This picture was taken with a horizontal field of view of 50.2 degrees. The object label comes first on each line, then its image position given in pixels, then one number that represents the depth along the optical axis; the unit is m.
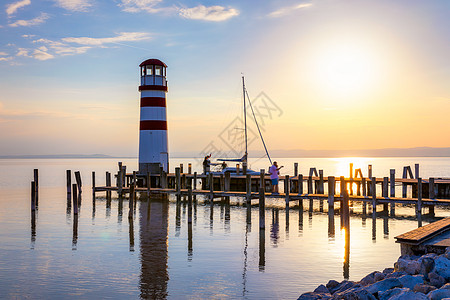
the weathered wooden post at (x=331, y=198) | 26.14
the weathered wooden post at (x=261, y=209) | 21.02
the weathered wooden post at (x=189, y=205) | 23.09
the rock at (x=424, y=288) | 9.70
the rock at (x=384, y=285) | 10.17
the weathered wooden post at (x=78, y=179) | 36.38
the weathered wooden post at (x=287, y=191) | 28.80
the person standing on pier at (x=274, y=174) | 29.62
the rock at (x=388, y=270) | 12.60
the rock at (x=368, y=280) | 11.67
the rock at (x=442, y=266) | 10.47
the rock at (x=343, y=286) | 11.41
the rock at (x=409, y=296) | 8.70
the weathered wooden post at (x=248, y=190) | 30.00
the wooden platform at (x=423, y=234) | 12.85
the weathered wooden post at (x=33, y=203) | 28.67
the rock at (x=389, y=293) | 9.60
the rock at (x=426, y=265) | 10.89
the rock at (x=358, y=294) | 9.51
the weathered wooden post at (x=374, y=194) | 26.45
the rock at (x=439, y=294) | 8.95
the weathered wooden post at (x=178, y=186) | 32.72
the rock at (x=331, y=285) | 12.24
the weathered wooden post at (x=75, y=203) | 27.97
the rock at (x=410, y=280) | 10.19
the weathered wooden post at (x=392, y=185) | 31.33
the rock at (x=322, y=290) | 11.69
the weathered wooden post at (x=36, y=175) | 33.30
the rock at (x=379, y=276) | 11.57
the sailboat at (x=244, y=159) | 42.36
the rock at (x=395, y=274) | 11.12
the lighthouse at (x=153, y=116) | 37.00
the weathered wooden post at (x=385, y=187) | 28.26
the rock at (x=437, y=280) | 10.33
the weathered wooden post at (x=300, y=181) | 30.13
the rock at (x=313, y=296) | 10.92
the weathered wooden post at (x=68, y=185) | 33.59
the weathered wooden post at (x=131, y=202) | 25.55
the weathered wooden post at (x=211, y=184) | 31.82
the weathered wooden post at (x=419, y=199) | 25.42
